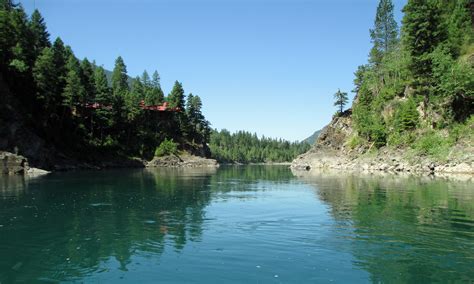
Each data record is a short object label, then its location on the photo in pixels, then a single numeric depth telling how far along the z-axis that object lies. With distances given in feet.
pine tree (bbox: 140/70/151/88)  530.68
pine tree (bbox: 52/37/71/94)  283.34
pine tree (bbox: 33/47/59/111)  254.88
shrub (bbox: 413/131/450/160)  194.06
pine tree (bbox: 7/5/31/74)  240.53
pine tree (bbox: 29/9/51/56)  330.67
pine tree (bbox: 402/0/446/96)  225.56
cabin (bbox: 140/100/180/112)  413.45
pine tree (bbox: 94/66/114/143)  334.42
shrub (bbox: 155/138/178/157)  380.15
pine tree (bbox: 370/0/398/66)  337.11
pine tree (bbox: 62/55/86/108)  277.44
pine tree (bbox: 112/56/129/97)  444.96
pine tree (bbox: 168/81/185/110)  437.99
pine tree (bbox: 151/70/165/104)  429.42
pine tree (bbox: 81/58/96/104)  325.01
